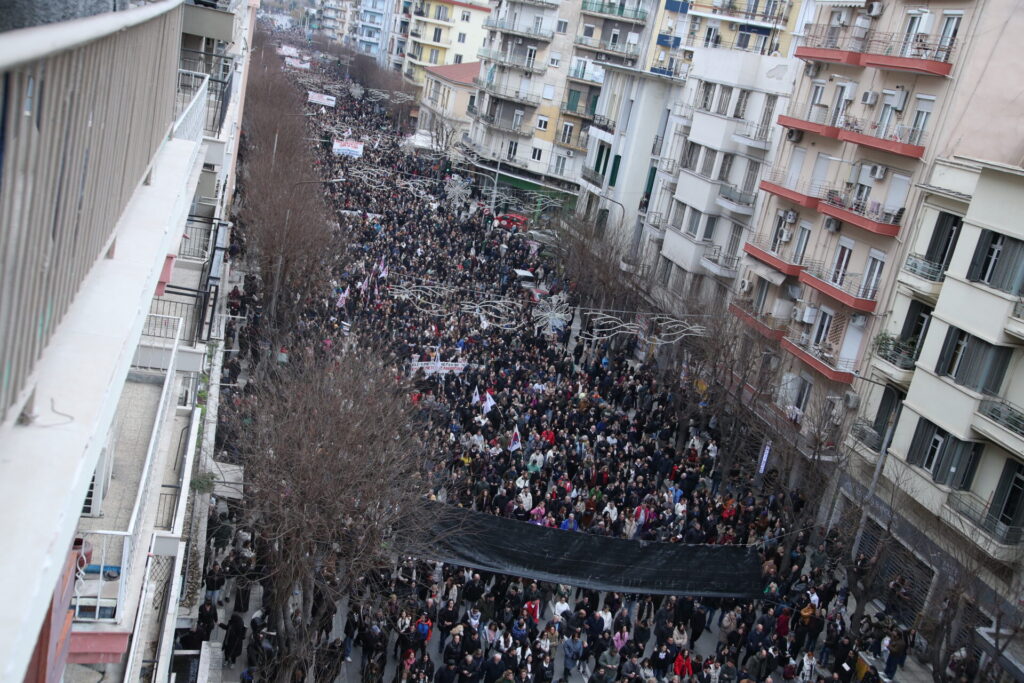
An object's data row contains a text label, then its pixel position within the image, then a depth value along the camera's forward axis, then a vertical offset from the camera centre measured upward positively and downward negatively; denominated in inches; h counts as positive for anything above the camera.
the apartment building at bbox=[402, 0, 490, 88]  3887.8 +111.3
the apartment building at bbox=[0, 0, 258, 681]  121.1 -56.0
